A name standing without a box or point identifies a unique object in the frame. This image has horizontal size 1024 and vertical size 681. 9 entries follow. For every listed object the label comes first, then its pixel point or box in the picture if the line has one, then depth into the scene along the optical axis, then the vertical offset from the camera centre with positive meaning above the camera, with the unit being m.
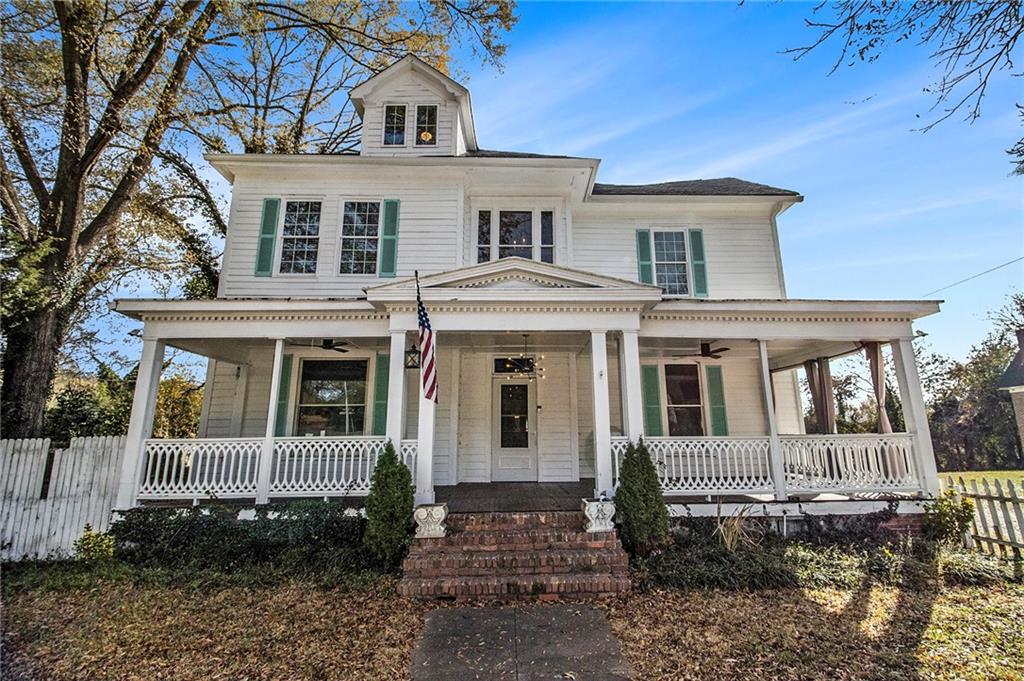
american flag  6.68 +1.07
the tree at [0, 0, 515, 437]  8.45 +7.05
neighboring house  13.13 +1.38
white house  7.39 +1.80
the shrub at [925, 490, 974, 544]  6.99 -1.43
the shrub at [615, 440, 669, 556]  6.25 -1.08
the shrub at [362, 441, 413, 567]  6.07 -1.11
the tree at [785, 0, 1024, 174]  4.03 +3.62
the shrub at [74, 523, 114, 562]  6.64 -1.70
